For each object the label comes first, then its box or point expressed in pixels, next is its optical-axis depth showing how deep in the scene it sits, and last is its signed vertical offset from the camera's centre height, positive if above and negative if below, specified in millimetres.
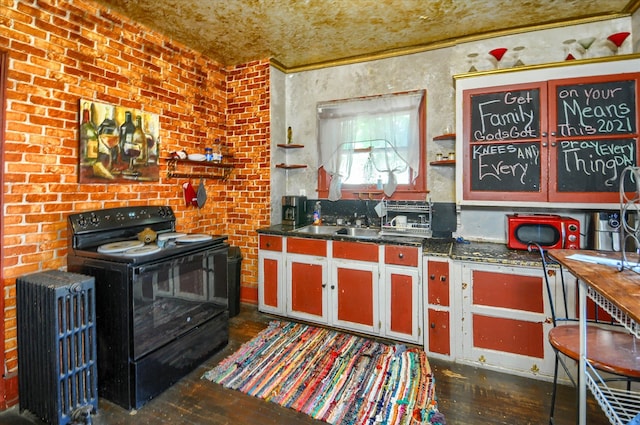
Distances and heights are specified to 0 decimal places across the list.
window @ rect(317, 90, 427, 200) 3176 +731
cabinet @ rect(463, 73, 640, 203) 2207 +568
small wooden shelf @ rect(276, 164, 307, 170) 3595 +561
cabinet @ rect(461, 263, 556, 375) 2168 -756
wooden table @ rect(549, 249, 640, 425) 1071 -285
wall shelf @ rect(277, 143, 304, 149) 3612 +803
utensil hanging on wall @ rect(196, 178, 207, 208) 3305 +204
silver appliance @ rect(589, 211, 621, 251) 2213 -125
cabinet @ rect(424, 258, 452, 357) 2430 -733
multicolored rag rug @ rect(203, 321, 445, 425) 1879 -1163
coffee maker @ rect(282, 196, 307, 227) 3555 +46
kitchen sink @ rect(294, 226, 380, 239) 3276 -181
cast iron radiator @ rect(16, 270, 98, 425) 1702 -754
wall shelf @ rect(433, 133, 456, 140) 2843 +725
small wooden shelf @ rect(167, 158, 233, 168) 3066 +549
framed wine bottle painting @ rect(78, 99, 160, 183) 2322 +577
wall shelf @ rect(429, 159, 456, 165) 2864 +487
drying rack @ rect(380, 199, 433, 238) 2994 -42
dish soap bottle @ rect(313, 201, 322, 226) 3587 -12
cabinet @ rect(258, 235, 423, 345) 2625 -659
